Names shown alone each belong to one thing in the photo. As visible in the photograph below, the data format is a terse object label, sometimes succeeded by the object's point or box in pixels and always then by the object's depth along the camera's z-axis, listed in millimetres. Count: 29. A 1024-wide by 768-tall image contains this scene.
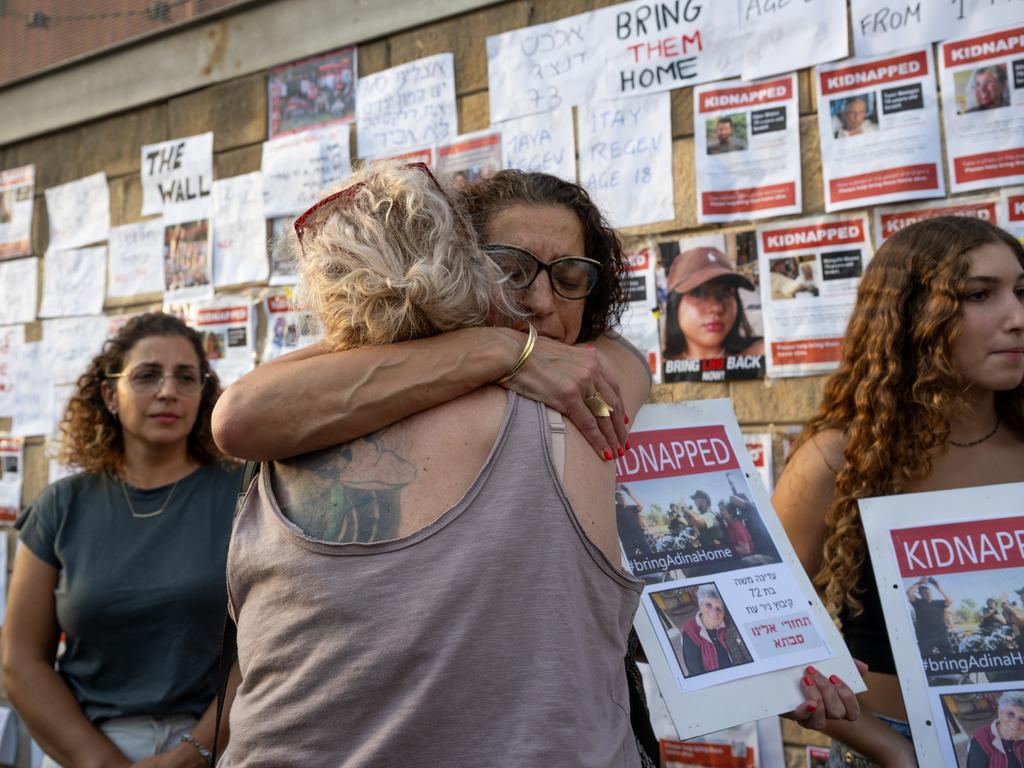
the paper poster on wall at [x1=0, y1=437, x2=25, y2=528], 4648
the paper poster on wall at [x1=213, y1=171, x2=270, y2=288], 3904
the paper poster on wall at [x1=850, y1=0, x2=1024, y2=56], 2450
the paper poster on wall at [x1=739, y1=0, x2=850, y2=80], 2664
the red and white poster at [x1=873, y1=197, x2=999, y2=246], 2465
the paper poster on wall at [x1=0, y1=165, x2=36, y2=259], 4777
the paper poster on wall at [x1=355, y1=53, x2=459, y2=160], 3430
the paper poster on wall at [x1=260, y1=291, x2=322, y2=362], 3796
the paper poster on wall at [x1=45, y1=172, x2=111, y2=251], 4465
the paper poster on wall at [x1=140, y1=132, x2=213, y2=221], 4094
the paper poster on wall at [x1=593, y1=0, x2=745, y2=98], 2855
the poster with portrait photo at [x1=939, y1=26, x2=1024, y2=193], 2428
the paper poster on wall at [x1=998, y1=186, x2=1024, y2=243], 2430
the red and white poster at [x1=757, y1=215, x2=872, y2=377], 2654
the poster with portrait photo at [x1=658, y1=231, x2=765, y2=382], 2812
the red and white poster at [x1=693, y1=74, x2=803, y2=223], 2740
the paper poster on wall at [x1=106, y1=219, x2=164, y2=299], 4246
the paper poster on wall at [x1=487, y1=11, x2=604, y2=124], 3127
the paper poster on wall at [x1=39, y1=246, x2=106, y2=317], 4441
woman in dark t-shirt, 2412
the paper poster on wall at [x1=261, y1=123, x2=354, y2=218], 3678
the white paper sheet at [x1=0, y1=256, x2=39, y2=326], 4719
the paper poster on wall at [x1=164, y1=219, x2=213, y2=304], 4074
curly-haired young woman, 1935
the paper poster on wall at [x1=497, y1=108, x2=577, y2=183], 3164
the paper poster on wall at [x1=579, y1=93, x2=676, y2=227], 2977
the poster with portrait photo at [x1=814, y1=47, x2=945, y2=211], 2527
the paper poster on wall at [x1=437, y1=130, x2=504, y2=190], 3312
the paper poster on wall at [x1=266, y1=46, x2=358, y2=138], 3672
